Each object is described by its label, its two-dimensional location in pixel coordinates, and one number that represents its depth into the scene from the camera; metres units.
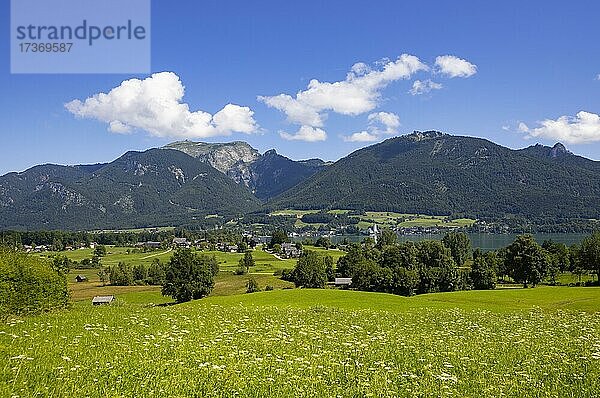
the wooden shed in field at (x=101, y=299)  86.43
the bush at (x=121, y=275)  129.38
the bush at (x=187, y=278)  80.56
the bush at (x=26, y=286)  26.16
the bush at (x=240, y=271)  140.38
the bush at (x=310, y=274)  110.69
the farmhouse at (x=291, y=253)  188.64
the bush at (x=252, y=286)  99.62
